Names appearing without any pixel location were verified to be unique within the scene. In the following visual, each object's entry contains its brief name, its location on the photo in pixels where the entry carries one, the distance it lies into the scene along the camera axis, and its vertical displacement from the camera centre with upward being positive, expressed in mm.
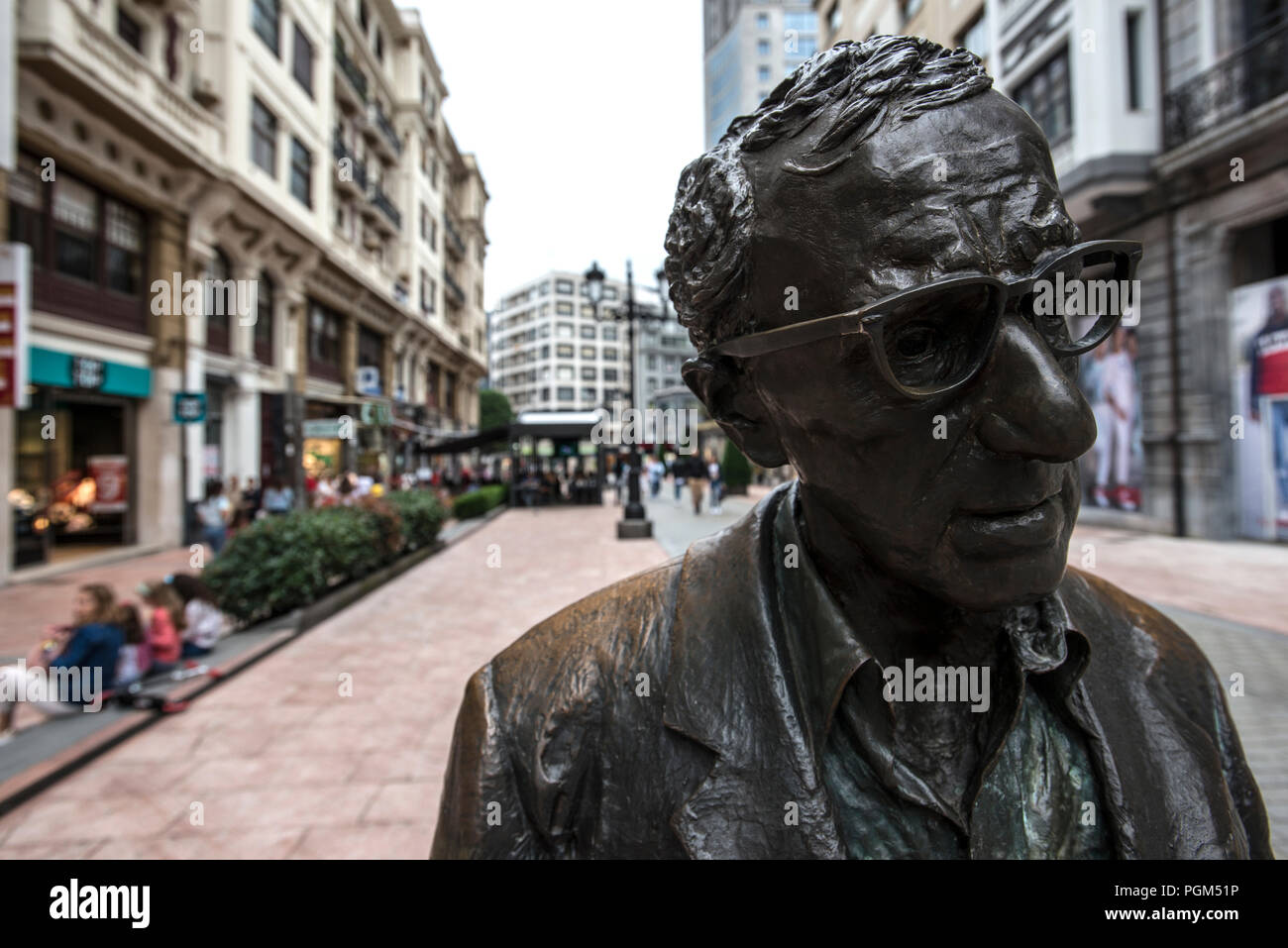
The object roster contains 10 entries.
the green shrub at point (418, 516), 12180 -758
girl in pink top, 5590 -1227
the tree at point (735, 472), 23258 -6
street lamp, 14289 +171
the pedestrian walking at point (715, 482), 19328 -303
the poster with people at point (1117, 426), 13984 +860
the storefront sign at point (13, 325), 7934 +1822
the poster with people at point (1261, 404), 11227 +1038
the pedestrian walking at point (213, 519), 11305 -685
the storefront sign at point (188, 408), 13516 +1385
